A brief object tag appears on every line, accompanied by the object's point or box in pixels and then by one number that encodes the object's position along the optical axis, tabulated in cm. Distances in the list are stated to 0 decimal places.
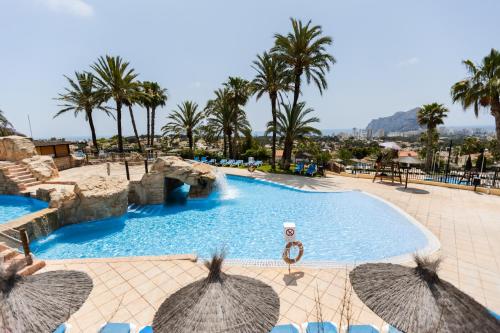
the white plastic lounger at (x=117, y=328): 405
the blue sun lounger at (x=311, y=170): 1955
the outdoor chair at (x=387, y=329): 420
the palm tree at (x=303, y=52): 1830
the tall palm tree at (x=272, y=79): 2038
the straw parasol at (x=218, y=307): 307
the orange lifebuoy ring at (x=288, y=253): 579
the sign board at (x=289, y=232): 573
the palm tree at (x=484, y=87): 1455
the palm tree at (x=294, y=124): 2041
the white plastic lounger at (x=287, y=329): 412
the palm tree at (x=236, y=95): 2483
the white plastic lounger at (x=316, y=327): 412
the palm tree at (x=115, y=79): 2209
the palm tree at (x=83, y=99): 2598
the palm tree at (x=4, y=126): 3231
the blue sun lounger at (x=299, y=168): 2061
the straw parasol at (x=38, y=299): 306
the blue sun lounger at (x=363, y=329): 408
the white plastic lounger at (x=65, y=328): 430
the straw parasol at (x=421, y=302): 303
